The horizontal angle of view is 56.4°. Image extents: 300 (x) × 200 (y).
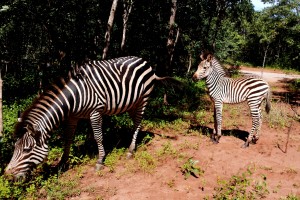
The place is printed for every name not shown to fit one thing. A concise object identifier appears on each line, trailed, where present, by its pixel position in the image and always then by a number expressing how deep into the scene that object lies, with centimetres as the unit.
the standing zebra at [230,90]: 811
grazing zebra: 531
